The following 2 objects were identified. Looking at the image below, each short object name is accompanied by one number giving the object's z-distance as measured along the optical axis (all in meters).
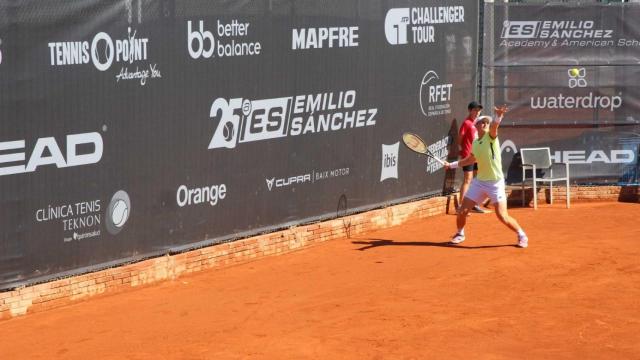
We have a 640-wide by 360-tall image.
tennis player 15.15
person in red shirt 18.38
